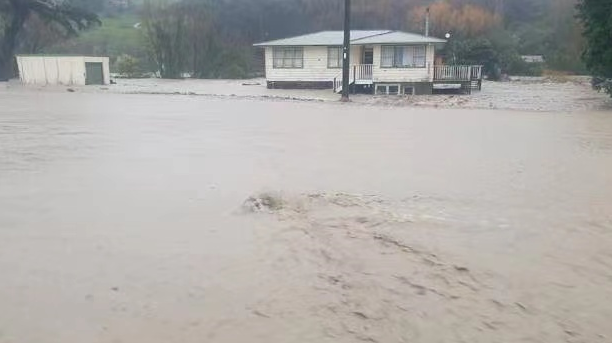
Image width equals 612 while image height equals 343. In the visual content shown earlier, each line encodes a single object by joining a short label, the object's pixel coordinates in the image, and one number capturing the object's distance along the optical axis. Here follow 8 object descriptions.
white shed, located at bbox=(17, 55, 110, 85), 41.47
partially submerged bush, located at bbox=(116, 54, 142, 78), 57.41
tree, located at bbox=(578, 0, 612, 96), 21.39
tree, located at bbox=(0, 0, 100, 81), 44.25
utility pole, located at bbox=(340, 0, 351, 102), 30.88
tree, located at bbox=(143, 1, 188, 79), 54.97
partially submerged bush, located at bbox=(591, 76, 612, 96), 24.23
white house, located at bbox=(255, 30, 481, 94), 35.94
